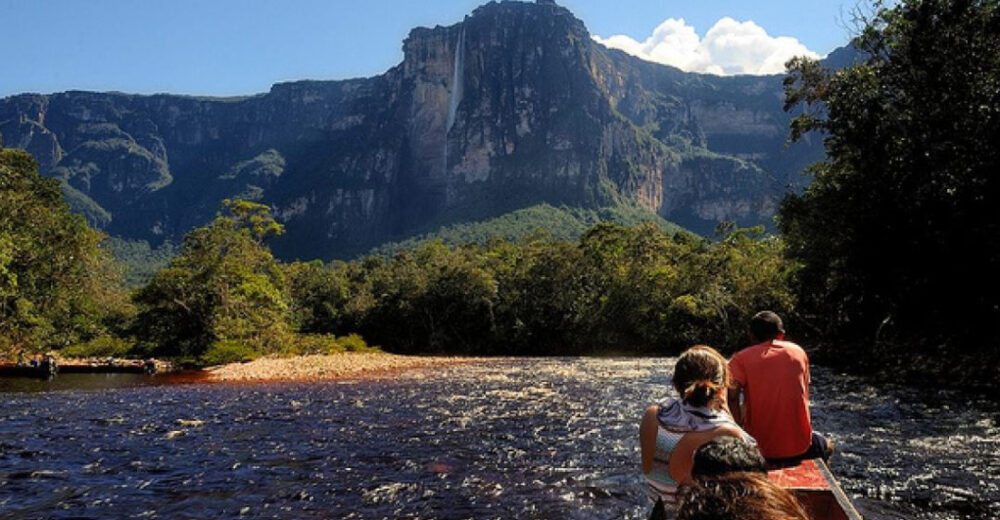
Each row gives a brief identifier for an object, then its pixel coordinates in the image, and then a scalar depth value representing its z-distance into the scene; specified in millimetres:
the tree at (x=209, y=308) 40156
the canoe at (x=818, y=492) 4664
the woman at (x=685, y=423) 3924
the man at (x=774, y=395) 5789
